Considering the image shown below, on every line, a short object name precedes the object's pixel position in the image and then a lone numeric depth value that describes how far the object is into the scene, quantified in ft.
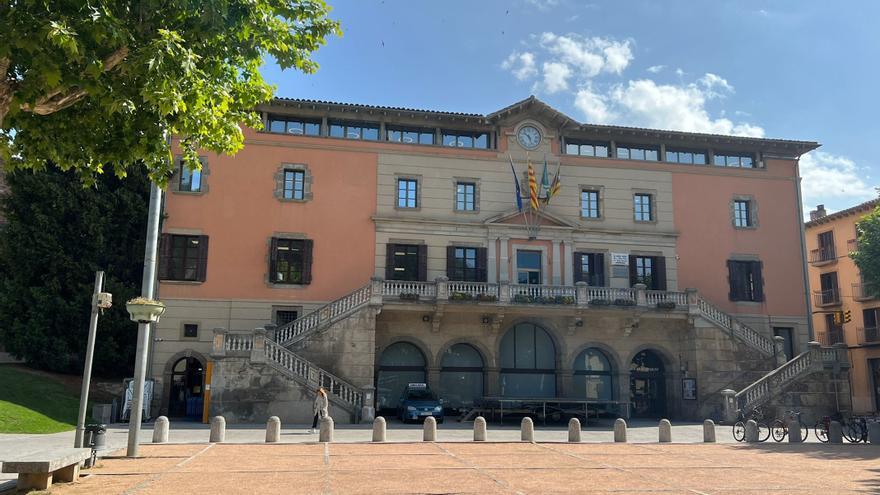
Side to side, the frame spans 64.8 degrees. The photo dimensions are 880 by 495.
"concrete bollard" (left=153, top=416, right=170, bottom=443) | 60.03
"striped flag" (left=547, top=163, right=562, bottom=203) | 101.96
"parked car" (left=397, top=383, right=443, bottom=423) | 84.58
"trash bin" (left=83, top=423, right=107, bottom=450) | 49.06
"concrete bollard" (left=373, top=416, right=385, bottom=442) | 62.95
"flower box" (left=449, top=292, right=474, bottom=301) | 92.68
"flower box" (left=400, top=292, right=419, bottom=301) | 91.94
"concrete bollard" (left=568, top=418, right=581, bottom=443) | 66.13
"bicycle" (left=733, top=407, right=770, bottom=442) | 72.33
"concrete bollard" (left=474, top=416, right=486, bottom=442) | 64.44
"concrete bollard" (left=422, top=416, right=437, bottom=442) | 64.34
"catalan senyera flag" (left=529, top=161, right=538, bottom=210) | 101.24
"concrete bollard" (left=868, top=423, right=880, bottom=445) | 69.46
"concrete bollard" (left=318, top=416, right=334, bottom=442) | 62.90
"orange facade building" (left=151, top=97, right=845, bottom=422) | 93.71
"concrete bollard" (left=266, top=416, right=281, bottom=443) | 61.52
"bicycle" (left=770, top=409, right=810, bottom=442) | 71.01
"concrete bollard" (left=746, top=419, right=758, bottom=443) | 69.36
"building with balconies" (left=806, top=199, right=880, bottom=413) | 143.74
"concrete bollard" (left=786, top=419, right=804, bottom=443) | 69.97
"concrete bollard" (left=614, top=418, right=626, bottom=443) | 66.90
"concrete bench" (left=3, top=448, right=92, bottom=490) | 33.65
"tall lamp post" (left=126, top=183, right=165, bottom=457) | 50.01
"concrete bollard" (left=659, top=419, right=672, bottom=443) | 67.00
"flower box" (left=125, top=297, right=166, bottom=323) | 50.49
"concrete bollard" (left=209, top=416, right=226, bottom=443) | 61.62
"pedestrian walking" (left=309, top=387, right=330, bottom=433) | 73.92
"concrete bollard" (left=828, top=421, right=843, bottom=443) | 69.46
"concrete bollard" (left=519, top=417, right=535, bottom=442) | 65.36
